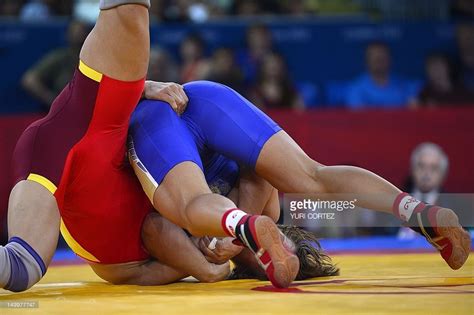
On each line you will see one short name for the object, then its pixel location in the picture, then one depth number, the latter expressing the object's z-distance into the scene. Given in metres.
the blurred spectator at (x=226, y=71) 14.13
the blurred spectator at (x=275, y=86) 14.39
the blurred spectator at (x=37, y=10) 16.08
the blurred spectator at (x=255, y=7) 16.44
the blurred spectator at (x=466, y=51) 15.26
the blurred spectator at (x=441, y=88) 14.75
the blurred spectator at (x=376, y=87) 14.88
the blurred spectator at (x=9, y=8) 16.06
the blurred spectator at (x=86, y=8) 16.86
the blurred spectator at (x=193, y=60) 14.61
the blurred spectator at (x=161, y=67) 13.87
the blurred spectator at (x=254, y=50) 14.89
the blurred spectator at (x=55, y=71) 14.05
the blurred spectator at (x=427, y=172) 11.98
